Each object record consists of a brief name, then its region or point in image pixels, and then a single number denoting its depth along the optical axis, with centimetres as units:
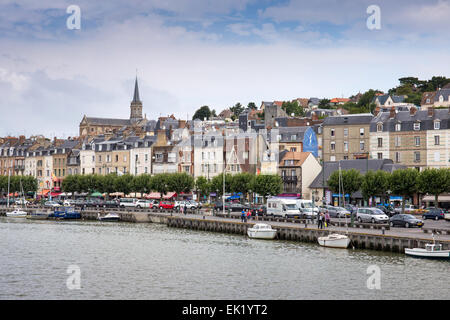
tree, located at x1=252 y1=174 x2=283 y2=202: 10769
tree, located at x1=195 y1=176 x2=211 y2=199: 11669
